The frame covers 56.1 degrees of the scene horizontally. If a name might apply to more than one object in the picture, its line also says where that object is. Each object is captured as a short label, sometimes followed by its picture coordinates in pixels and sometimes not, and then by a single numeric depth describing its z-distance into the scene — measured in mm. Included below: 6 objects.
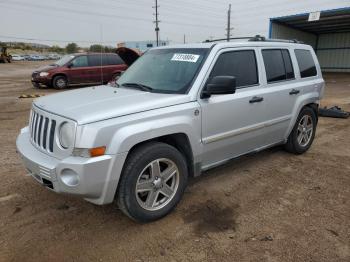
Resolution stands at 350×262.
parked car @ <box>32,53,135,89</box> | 14961
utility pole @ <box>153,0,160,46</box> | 44469
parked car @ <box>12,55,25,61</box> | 56978
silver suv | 2879
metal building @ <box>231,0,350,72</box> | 22816
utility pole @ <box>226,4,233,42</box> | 45281
